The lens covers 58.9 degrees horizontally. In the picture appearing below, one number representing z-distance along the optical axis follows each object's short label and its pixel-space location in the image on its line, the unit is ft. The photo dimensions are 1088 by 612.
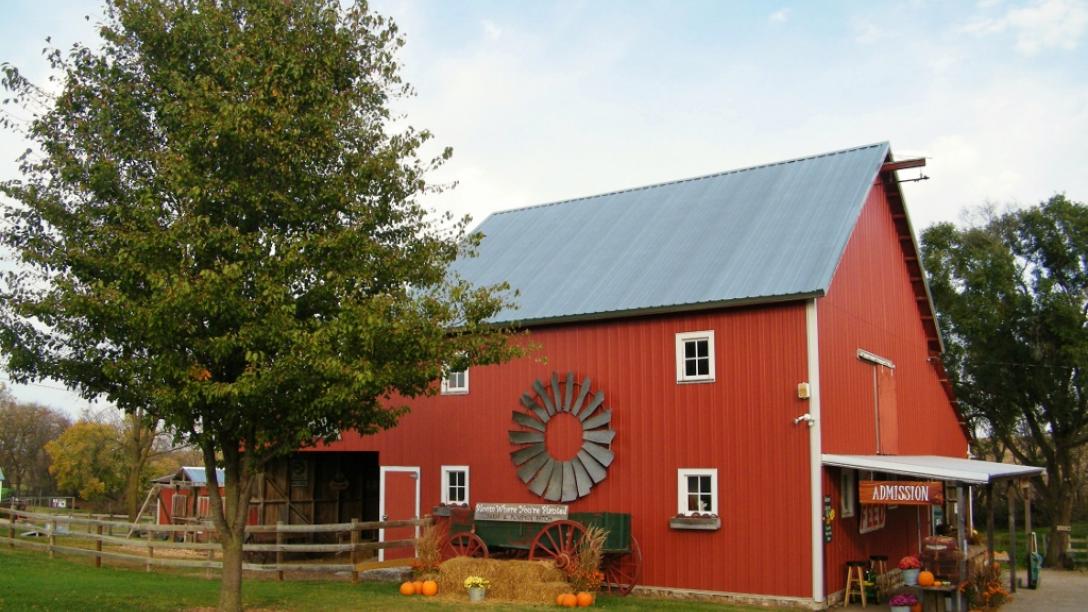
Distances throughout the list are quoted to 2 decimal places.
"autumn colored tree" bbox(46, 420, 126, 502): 167.63
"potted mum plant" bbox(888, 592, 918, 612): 48.32
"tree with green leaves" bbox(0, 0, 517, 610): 36.63
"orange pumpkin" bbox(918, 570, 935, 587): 47.78
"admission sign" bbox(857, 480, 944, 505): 49.80
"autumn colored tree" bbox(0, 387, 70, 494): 207.31
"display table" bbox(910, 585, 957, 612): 47.93
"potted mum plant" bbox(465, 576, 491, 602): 50.19
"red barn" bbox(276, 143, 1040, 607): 52.90
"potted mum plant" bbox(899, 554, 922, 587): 49.03
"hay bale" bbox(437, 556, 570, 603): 50.11
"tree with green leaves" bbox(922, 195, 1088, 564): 97.60
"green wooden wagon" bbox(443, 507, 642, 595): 54.29
